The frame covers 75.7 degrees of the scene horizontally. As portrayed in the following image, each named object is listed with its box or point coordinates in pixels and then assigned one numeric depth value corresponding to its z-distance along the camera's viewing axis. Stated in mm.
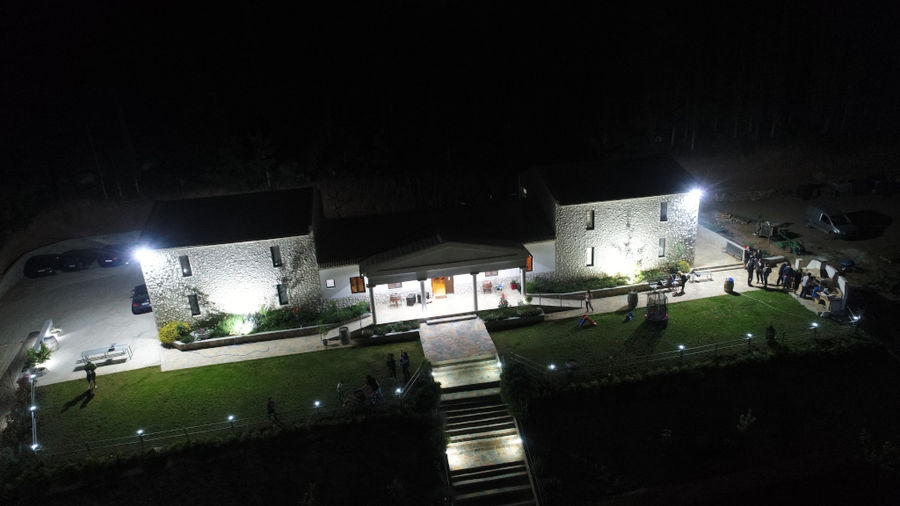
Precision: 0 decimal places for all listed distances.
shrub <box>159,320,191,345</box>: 29641
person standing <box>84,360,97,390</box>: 25484
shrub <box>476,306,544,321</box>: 29703
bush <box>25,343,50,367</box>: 28297
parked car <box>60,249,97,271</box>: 39594
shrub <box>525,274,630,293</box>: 32306
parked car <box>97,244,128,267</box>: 39812
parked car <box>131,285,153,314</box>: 33125
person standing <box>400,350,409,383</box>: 25219
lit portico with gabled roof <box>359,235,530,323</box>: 29594
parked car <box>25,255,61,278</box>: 39031
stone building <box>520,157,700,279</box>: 32406
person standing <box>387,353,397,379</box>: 25281
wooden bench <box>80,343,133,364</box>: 28453
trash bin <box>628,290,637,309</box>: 30188
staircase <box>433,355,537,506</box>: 20828
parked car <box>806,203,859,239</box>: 37125
